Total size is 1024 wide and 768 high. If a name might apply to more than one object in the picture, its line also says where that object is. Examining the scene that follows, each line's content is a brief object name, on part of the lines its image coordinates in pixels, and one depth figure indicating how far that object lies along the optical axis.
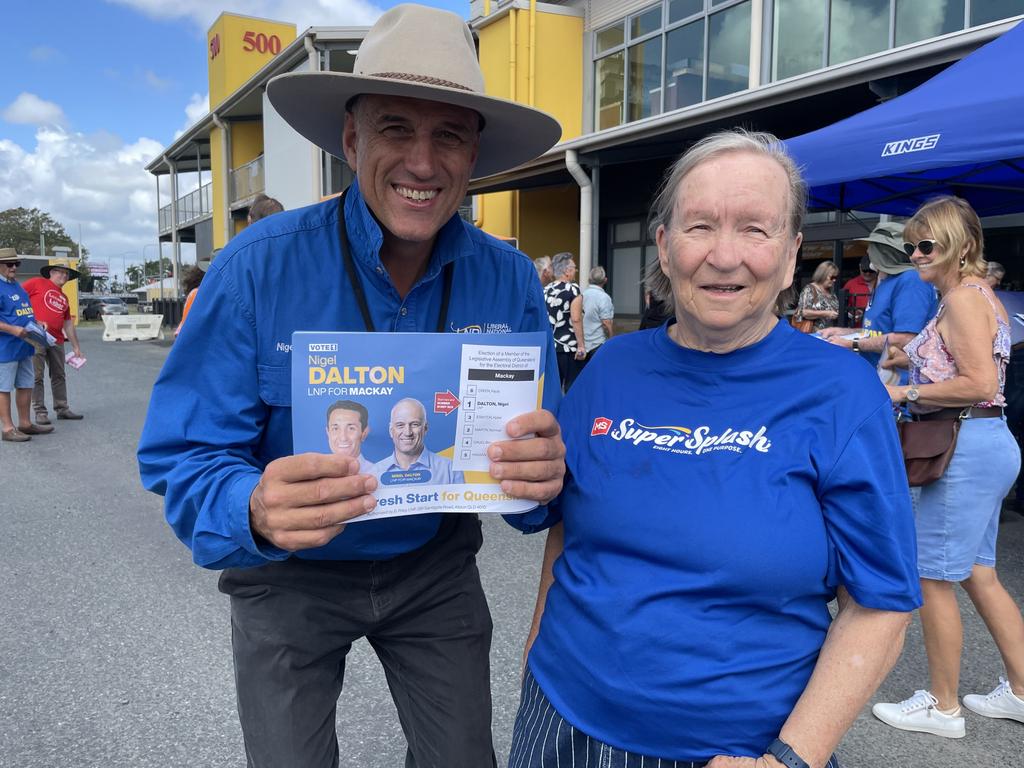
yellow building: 9.88
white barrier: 26.48
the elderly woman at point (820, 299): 8.44
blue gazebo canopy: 3.83
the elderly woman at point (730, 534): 1.39
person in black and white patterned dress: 8.95
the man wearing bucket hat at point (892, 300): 4.18
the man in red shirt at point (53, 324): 9.24
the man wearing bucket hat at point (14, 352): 8.27
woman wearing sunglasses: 3.00
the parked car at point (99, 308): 45.83
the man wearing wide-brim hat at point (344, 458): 1.49
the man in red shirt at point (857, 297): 10.01
